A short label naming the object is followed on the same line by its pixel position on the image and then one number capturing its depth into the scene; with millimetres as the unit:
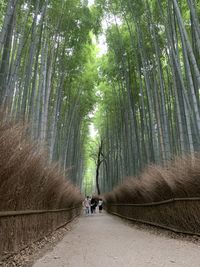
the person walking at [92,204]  17108
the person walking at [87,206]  16797
